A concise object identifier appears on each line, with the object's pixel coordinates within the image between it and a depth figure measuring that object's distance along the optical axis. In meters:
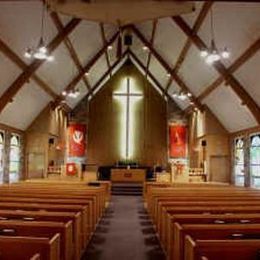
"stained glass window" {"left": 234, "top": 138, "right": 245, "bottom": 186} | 13.45
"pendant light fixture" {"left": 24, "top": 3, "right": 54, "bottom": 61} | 8.07
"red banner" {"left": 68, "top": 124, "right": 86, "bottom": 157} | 17.19
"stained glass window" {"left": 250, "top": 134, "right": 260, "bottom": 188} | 12.41
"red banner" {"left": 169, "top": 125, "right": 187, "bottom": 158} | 17.23
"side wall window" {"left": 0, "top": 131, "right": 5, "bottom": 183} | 12.40
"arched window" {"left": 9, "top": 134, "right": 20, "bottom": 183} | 13.41
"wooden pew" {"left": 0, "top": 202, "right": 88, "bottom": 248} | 4.59
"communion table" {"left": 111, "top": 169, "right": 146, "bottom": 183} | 14.05
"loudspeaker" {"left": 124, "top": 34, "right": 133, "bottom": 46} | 13.52
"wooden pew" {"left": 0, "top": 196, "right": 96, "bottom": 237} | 5.17
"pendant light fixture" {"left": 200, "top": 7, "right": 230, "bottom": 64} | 8.24
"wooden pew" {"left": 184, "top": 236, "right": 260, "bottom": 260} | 2.44
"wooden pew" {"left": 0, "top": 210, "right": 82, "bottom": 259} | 3.88
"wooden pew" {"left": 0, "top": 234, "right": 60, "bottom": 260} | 2.49
